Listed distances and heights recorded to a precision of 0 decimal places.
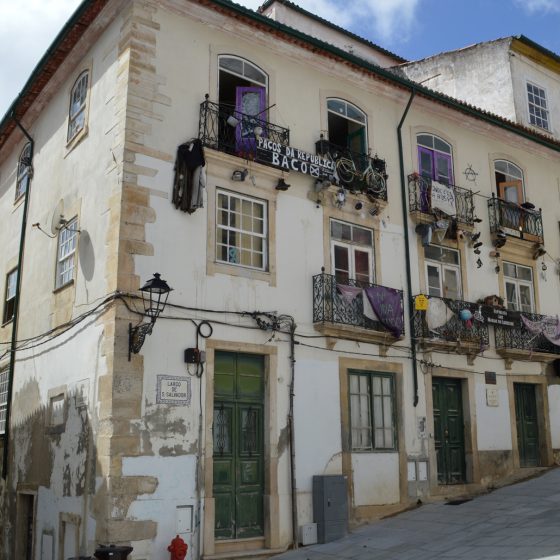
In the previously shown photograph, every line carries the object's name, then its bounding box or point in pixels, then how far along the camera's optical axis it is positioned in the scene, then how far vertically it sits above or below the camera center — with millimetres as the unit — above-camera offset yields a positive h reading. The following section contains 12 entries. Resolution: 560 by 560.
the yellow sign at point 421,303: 13594 +2525
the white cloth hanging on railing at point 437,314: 13766 +2382
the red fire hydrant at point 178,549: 9594 -1337
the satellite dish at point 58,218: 12844 +3929
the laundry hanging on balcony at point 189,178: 11086 +3947
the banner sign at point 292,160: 12211 +4758
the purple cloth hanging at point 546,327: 15664 +2422
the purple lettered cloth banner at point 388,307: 12906 +2372
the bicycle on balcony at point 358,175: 13352 +4857
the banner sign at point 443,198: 14680 +4817
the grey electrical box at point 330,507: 11328 -966
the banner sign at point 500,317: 14812 +2512
